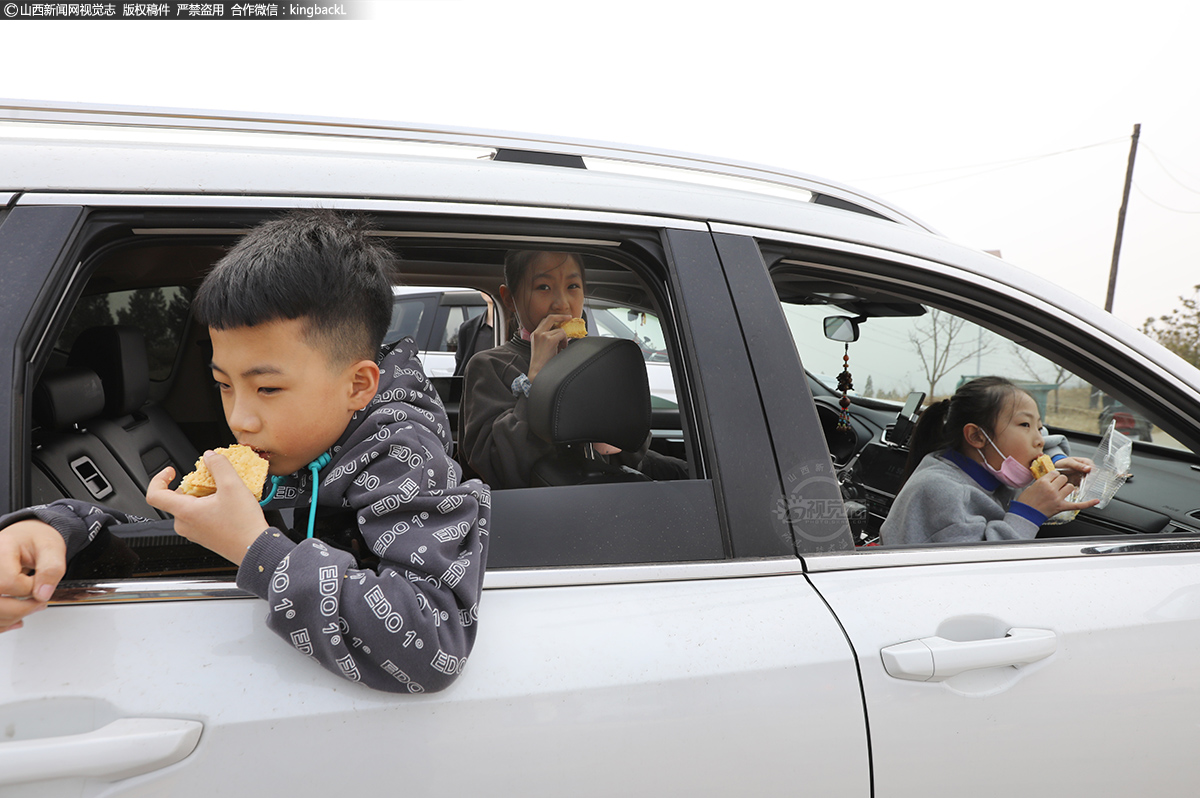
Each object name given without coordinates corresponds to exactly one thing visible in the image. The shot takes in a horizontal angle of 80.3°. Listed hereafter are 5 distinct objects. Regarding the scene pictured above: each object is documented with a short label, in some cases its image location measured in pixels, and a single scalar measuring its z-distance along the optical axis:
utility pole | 16.80
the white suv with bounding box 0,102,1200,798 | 0.92
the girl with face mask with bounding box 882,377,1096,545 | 1.77
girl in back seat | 1.75
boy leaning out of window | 0.88
